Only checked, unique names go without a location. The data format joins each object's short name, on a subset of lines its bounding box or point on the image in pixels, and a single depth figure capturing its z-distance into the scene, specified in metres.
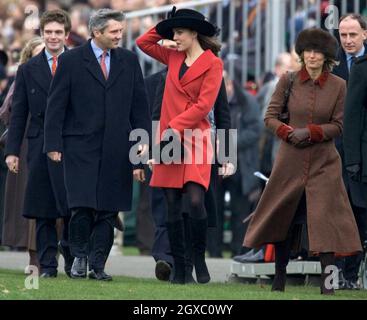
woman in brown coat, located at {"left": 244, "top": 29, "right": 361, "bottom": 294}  13.64
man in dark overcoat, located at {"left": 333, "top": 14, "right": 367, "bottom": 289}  15.16
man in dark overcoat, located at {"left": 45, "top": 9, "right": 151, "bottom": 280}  14.72
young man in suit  15.38
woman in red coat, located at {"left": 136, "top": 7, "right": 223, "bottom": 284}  14.26
